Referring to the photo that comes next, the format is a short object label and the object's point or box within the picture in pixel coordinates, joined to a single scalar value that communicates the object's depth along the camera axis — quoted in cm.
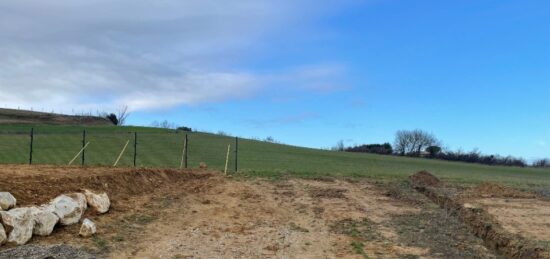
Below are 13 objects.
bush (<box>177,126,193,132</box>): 6968
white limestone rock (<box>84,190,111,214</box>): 1334
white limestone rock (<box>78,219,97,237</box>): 1135
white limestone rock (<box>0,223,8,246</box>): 962
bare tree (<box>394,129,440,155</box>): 9031
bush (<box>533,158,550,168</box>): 8231
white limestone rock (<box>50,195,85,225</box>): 1158
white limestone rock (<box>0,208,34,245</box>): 991
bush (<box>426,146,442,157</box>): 8060
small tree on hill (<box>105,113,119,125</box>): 8982
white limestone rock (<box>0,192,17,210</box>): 1064
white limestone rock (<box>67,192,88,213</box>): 1259
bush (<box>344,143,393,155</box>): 7976
